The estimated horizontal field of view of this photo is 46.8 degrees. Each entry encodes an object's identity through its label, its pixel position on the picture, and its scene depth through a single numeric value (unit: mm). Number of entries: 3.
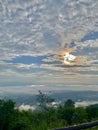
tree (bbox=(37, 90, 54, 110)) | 19270
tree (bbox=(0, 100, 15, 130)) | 14159
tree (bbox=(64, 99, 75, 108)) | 20862
